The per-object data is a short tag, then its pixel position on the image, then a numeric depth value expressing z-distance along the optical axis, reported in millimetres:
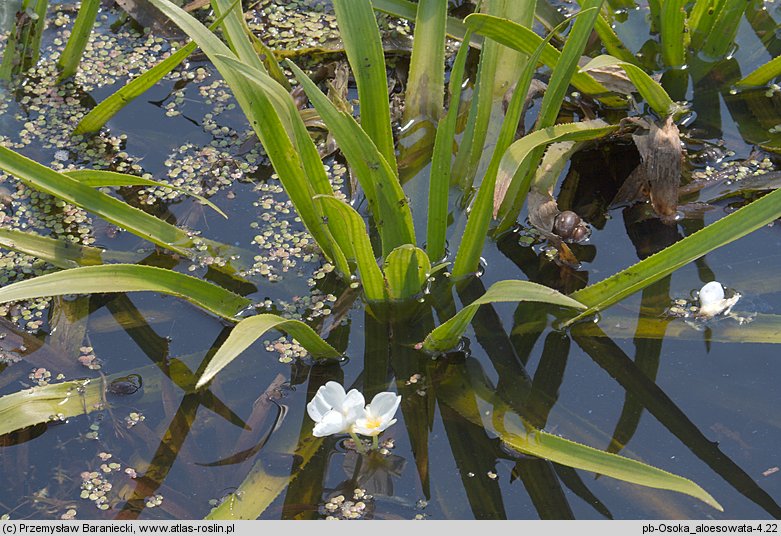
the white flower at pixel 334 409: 1886
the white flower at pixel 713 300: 2314
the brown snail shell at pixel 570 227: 2570
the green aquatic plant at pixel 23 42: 3084
